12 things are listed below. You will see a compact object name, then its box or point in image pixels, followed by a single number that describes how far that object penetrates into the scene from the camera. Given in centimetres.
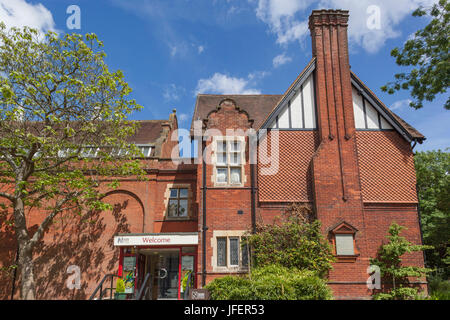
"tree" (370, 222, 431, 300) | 1207
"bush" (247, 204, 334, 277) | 1238
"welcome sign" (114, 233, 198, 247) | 1398
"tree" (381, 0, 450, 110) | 1131
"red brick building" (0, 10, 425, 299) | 1314
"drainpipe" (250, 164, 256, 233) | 1338
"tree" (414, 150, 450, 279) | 2280
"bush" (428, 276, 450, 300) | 1617
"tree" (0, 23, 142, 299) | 1228
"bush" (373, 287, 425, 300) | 1196
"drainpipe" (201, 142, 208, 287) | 1275
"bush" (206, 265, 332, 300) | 986
